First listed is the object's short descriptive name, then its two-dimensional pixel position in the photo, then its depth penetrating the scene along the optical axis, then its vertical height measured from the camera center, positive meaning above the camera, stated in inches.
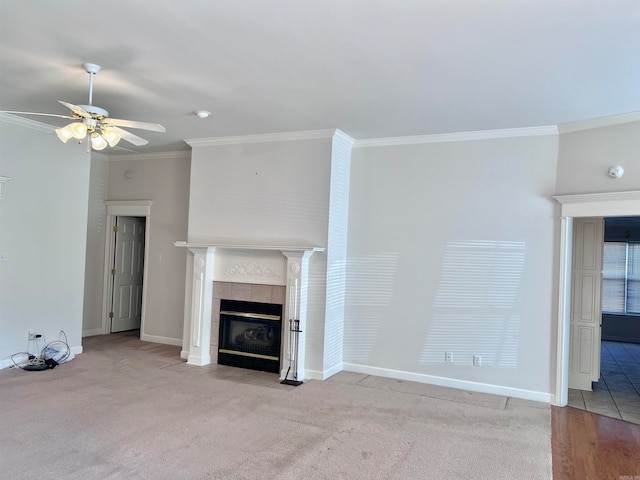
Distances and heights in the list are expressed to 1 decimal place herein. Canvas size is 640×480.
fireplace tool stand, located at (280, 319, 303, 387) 199.9 -39.7
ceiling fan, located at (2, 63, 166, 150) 135.1 +37.8
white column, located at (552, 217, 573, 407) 177.9 -19.6
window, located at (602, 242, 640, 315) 363.3 -6.9
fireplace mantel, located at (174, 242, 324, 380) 203.3 -10.2
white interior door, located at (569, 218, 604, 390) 204.4 -15.6
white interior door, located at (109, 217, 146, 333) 290.8 -16.2
